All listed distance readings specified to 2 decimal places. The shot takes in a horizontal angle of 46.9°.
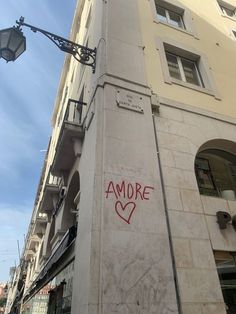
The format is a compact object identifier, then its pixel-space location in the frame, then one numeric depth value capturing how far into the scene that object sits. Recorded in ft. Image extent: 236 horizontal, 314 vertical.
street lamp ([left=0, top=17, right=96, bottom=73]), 21.06
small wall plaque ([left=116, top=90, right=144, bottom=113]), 19.88
